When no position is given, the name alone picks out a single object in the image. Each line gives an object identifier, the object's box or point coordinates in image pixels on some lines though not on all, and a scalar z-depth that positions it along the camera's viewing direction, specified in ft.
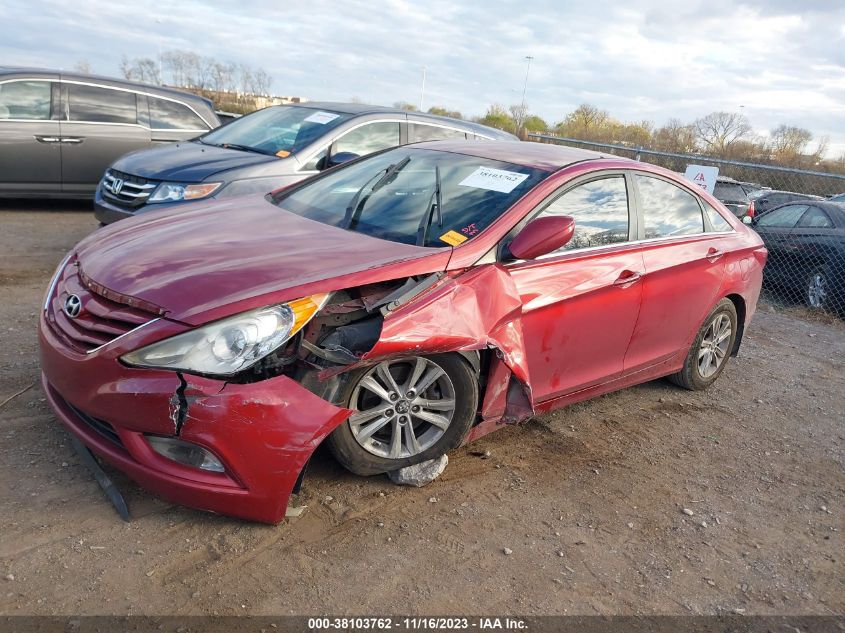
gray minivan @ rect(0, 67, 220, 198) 26.89
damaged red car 8.99
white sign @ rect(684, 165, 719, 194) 35.27
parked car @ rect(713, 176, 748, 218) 42.37
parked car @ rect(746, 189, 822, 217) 50.98
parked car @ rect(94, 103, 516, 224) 20.49
